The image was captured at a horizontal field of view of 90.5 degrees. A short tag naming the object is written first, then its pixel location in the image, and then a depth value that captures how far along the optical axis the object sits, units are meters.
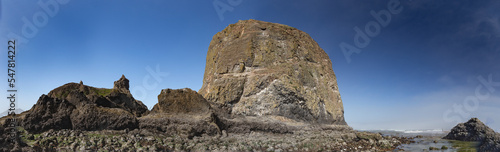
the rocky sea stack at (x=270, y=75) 27.03
